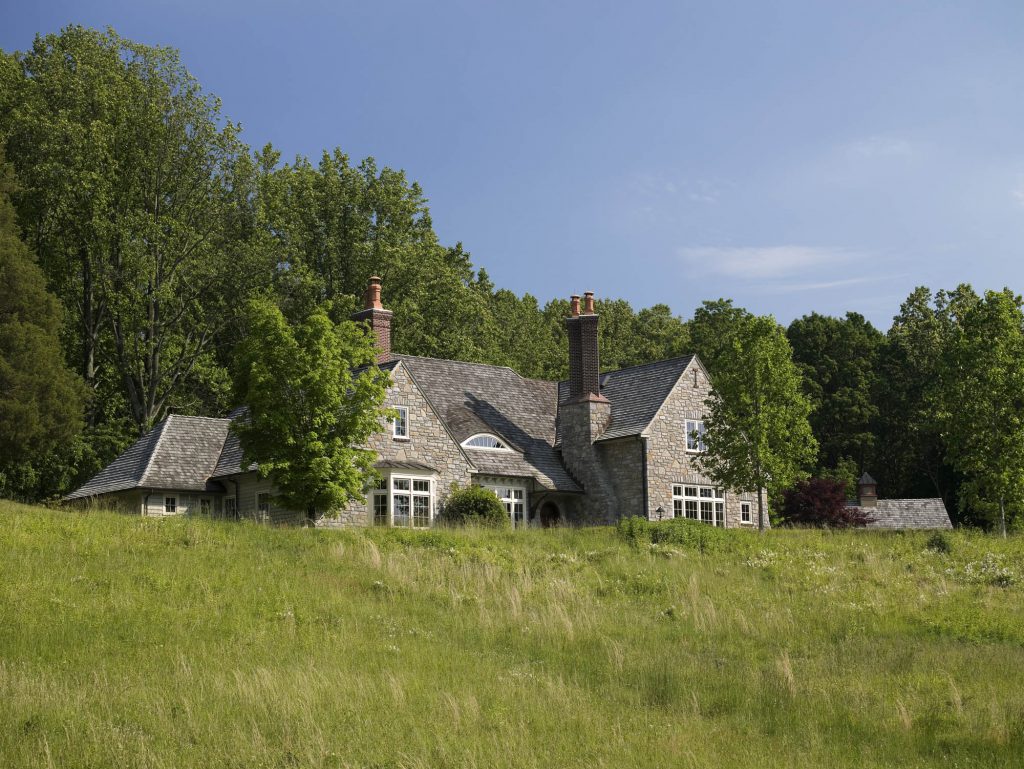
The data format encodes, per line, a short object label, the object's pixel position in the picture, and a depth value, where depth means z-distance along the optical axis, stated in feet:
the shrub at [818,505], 159.84
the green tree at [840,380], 223.92
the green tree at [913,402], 223.30
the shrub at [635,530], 100.37
